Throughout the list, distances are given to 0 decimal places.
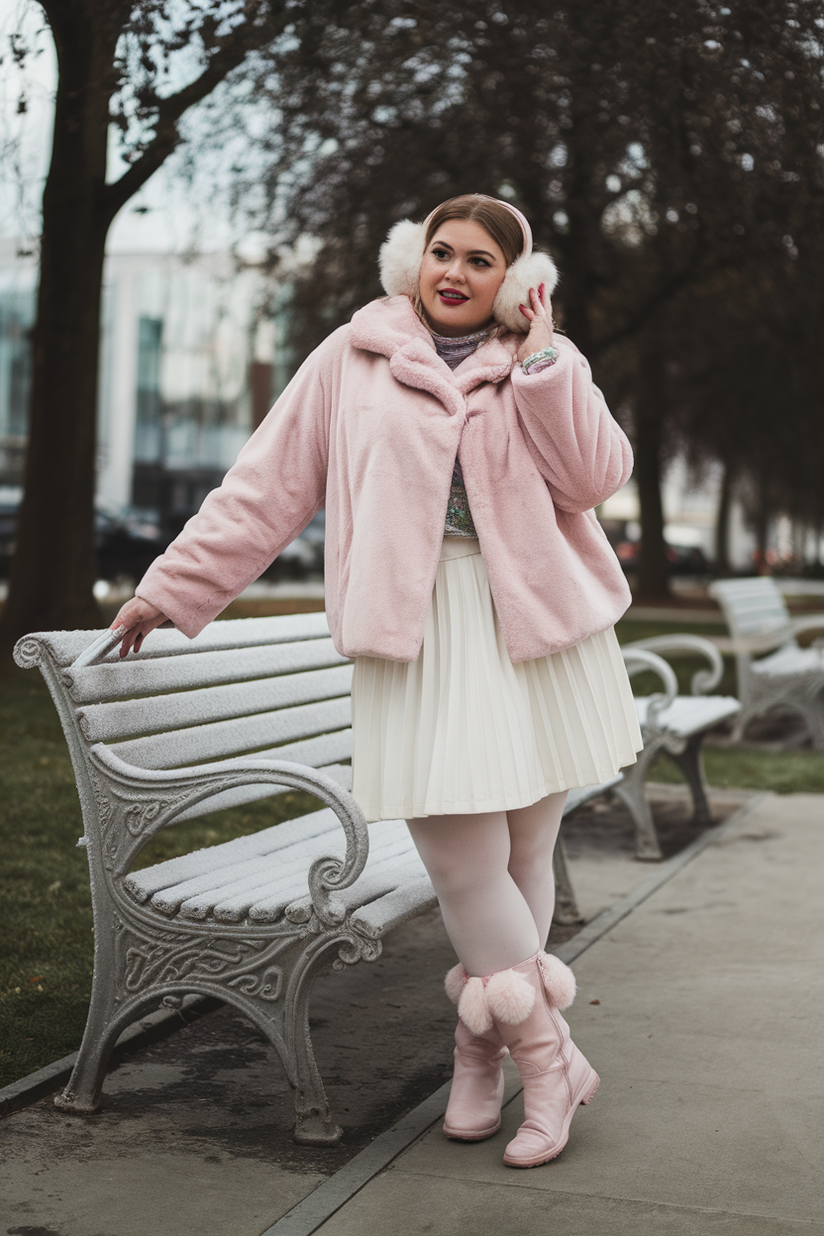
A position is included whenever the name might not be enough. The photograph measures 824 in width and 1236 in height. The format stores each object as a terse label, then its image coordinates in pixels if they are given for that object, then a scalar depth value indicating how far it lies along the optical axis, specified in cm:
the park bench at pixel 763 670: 950
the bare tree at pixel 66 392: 1046
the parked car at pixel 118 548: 2673
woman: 296
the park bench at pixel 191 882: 315
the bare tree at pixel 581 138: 614
